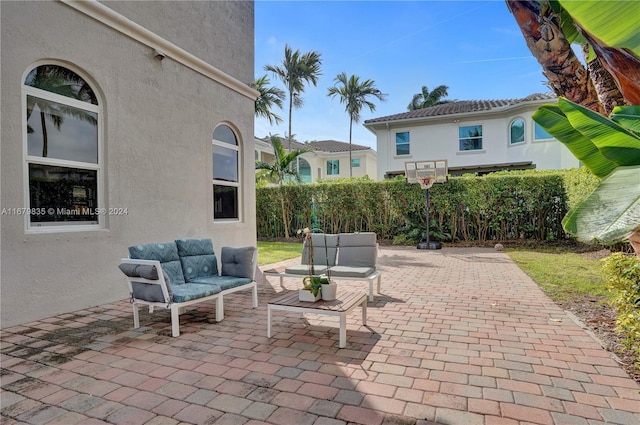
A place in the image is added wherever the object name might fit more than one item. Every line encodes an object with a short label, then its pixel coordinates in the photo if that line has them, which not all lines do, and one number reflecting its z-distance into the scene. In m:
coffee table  3.86
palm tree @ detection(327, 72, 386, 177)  27.61
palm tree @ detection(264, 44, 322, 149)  24.75
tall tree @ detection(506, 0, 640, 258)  1.77
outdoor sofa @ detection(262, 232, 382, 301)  5.98
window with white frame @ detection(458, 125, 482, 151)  19.47
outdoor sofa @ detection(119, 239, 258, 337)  4.35
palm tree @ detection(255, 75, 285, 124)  21.92
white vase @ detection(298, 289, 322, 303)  4.16
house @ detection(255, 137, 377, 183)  29.69
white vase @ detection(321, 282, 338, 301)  4.25
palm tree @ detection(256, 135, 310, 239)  15.48
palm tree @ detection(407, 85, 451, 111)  32.22
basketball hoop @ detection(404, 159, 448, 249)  13.20
